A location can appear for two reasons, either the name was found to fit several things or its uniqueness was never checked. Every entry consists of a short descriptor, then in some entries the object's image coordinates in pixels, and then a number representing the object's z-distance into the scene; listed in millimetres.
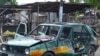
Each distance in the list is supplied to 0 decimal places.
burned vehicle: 4952
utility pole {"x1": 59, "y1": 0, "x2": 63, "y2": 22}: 9451
